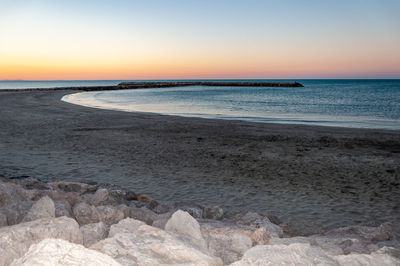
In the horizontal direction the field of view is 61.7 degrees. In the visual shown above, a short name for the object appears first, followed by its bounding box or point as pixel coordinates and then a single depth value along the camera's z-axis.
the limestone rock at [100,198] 5.03
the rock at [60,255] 2.07
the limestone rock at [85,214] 3.94
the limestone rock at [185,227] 3.15
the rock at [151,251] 2.47
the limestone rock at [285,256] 2.46
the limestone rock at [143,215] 4.23
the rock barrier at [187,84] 79.28
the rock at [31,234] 2.43
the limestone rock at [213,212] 5.09
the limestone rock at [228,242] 3.02
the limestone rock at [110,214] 3.98
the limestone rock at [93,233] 2.98
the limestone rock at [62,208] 3.80
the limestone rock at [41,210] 3.50
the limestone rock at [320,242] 3.10
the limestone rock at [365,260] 2.65
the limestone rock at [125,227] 3.04
